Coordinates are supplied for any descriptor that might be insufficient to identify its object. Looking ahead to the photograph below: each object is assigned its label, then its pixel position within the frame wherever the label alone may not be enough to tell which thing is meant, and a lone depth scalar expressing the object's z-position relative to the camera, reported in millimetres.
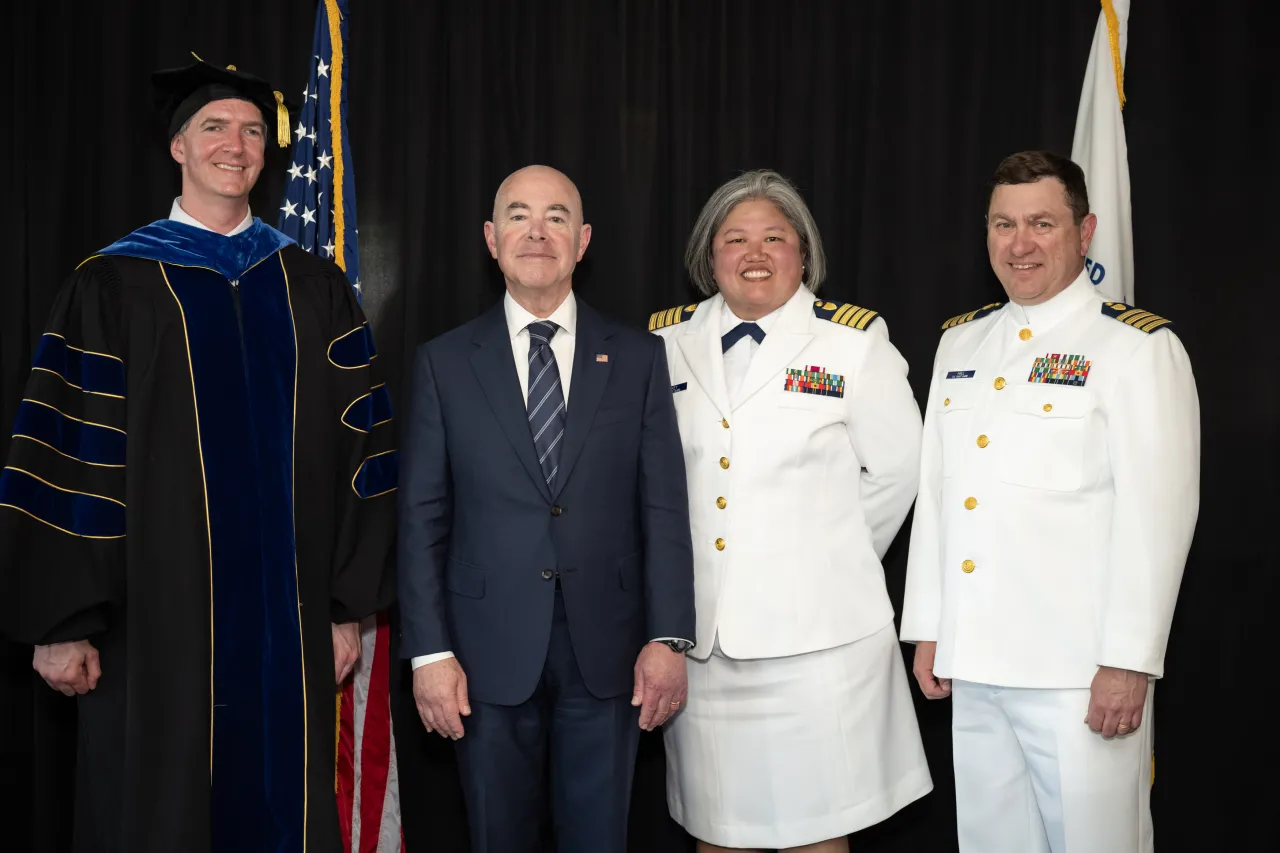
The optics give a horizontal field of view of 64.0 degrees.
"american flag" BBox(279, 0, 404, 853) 3037
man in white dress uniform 2285
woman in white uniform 2592
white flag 3209
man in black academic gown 2324
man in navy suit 2338
